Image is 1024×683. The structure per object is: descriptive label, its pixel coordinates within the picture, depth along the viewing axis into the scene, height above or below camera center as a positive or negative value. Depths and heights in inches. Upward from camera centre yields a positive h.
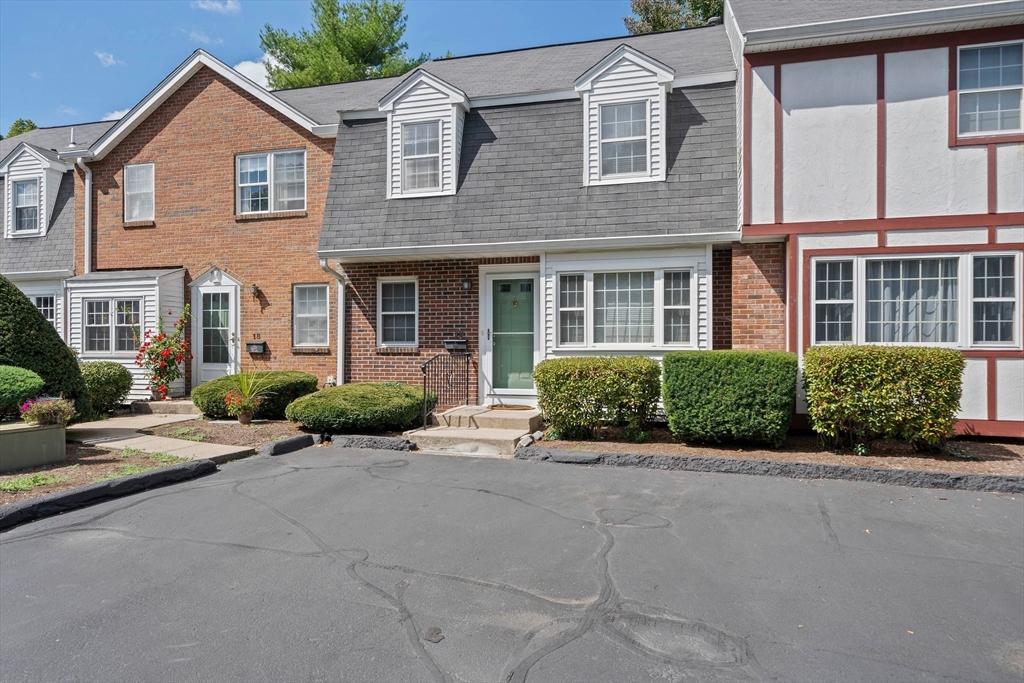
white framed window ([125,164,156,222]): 572.2 +133.7
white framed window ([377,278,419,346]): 485.4 +21.4
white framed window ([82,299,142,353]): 548.8 +13.3
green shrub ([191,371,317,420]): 451.5 -39.8
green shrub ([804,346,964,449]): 300.2 -25.0
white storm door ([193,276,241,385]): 539.5 +7.9
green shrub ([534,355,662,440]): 347.6 -29.7
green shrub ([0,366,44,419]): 311.9 -23.6
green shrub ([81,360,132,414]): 474.3 -32.7
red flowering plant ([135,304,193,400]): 525.7 -14.1
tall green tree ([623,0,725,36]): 984.3 +514.2
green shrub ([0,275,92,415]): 349.1 -4.3
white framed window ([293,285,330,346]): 518.6 +20.2
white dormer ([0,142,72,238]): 624.7 +153.8
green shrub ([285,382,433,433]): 383.9 -43.7
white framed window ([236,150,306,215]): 534.3 +134.9
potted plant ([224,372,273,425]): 431.8 -39.1
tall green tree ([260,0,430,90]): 1053.8 +514.6
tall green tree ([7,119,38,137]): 1315.0 +447.3
